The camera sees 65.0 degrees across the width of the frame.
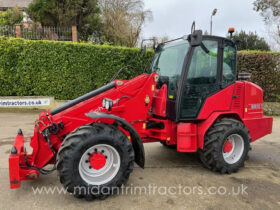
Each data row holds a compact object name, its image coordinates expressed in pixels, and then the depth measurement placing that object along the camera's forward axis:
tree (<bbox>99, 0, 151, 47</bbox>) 16.22
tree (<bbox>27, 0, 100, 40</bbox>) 13.23
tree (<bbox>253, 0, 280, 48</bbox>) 14.82
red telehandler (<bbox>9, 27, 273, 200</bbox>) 2.77
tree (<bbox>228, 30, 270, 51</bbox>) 23.66
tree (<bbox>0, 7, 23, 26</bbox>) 13.77
